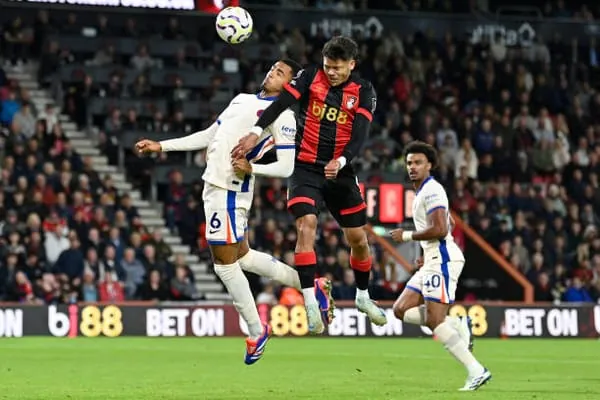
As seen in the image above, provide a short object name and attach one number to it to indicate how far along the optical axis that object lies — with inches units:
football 499.2
